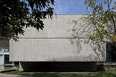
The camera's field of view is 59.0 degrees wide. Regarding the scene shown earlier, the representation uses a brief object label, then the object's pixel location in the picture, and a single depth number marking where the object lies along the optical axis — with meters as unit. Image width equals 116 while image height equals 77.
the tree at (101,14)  6.46
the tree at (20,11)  4.38
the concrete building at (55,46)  10.27
